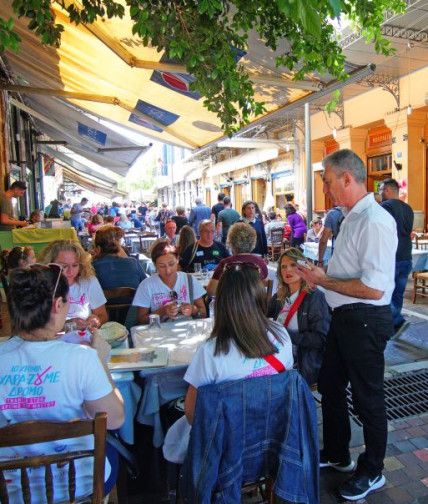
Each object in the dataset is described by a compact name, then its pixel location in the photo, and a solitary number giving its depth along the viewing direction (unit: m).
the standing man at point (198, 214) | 10.02
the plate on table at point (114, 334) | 2.56
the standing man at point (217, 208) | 9.88
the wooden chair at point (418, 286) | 6.33
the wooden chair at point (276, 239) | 12.02
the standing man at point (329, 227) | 6.04
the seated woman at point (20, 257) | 4.23
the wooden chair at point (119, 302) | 3.61
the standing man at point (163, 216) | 15.44
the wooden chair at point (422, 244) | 7.28
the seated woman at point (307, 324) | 2.66
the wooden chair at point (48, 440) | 1.29
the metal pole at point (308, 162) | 9.11
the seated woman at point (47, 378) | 1.49
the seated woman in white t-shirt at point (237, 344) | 1.71
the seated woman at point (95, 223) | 10.14
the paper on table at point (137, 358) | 2.11
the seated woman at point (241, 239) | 4.25
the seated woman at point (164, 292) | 3.25
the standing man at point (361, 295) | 2.07
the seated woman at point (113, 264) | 3.96
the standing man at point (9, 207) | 6.61
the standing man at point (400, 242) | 4.97
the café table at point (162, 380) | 2.17
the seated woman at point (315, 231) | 9.14
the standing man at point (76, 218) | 12.98
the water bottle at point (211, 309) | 3.20
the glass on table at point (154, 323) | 2.88
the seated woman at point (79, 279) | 3.16
